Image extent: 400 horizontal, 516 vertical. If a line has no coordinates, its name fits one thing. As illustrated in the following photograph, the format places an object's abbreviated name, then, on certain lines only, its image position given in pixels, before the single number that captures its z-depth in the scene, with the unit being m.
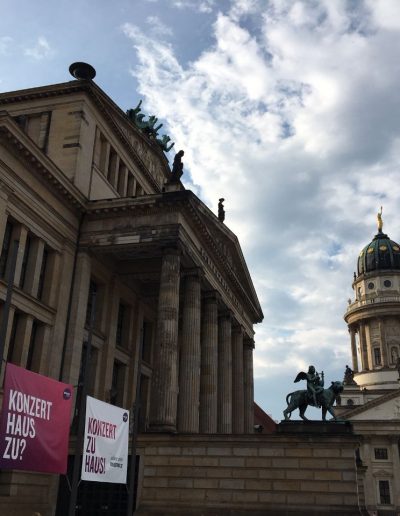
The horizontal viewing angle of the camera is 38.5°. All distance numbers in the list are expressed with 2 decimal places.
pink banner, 9.18
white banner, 11.73
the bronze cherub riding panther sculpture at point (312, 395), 27.73
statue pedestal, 25.30
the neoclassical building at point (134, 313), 24.95
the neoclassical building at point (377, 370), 79.12
